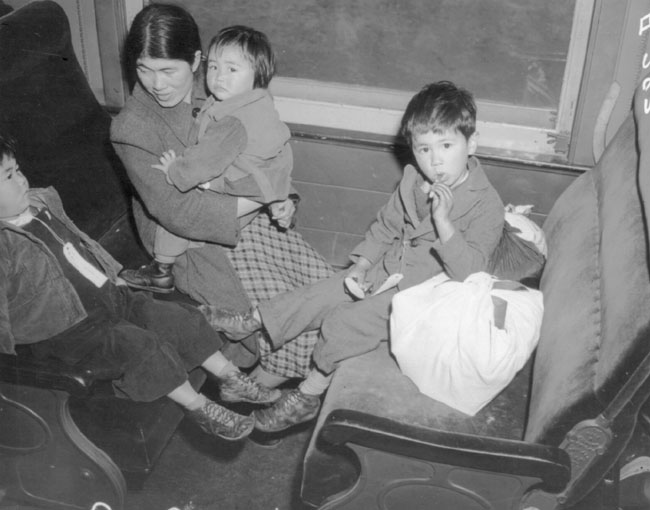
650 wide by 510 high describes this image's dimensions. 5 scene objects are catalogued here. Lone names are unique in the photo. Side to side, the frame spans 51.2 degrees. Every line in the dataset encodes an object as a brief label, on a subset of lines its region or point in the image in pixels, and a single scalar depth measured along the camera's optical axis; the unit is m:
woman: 2.43
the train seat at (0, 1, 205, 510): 2.33
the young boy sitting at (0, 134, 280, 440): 2.25
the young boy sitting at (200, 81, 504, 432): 2.29
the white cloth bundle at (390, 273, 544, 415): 2.04
